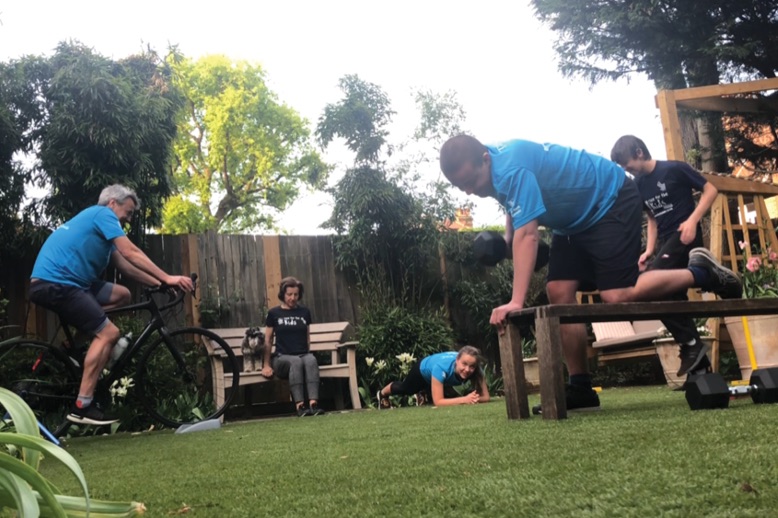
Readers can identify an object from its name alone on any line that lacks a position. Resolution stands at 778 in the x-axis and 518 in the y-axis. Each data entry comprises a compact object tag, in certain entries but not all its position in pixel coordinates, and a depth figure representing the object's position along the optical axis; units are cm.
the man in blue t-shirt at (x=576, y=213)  277
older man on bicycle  387
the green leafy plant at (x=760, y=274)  479
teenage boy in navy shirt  390
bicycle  436
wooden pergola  558
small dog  620
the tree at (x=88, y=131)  583
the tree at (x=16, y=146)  574
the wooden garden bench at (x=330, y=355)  579
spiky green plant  65
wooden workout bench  253
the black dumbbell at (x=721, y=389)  258
